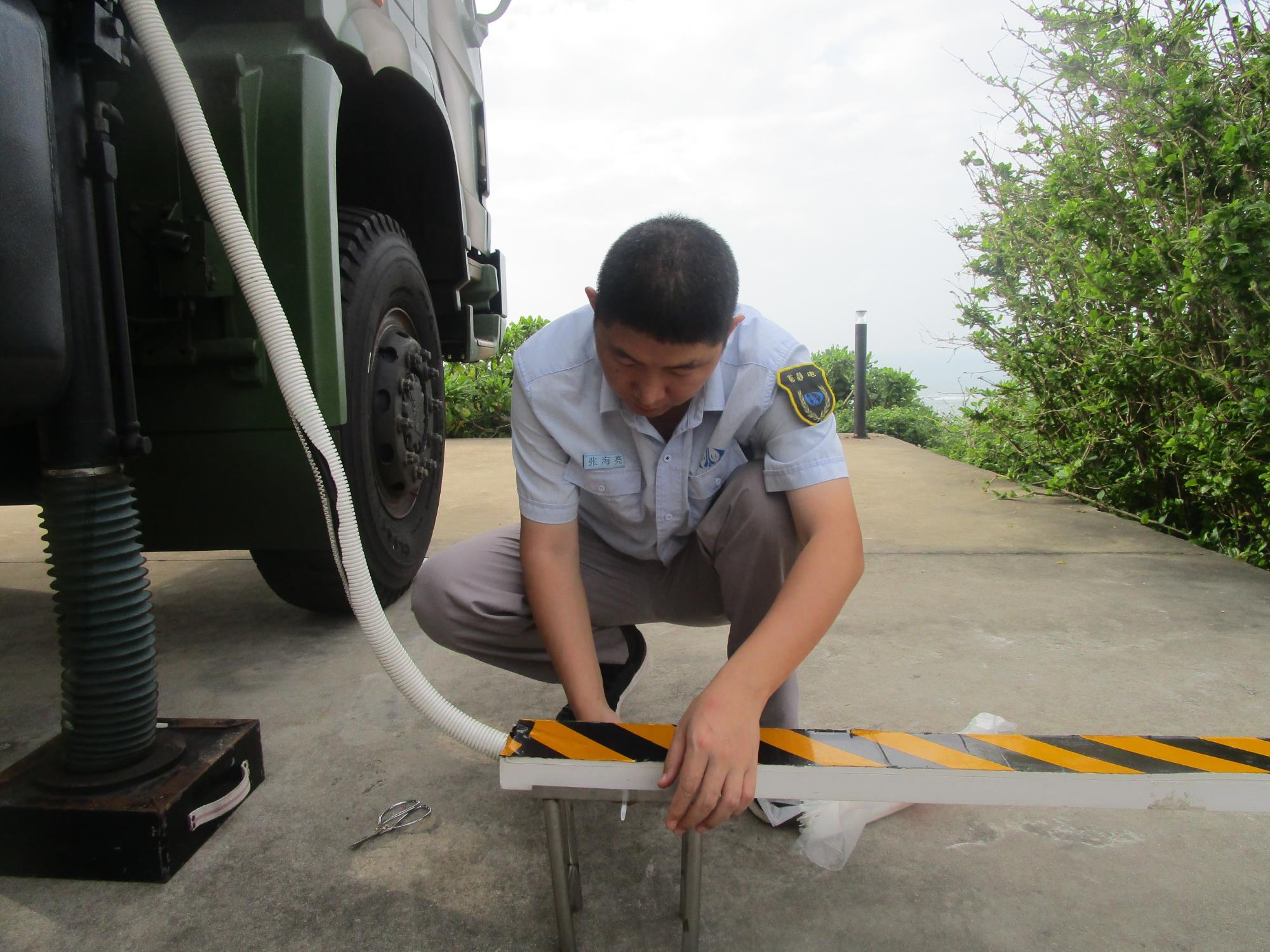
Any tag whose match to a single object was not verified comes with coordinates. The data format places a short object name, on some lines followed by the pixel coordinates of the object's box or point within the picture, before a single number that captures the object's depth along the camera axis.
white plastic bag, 1.20
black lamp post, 6.09
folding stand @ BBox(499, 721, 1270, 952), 0.86
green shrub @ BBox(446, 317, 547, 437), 6.61
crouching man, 1.13
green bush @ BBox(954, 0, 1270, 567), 2.49
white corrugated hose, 1.08
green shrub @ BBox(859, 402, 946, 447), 7.12
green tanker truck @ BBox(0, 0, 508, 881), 1.03
